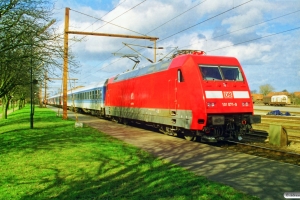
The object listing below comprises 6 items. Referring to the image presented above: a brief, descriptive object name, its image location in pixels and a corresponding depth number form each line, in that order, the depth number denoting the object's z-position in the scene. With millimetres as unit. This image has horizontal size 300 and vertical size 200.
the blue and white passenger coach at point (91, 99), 26616
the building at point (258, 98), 77438
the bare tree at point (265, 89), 89394
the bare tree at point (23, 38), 10562
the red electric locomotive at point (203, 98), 10836
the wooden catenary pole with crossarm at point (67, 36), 20377
